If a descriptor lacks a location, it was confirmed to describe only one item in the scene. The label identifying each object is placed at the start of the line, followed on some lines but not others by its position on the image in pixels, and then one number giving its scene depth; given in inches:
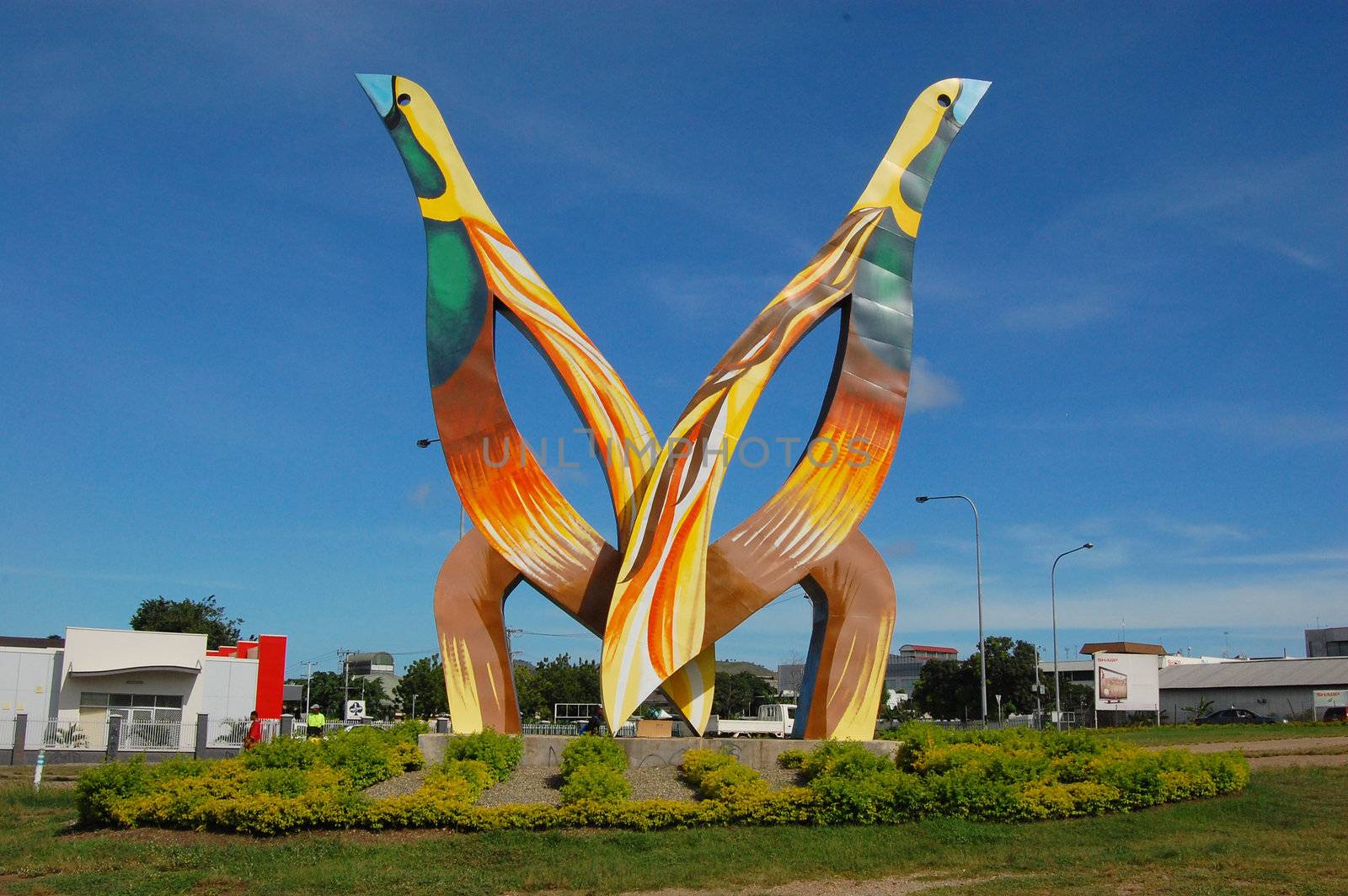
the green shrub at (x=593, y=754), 642.8
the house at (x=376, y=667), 4751.5
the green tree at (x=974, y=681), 2363.4
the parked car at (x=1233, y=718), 1751.8
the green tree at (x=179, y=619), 2942.9
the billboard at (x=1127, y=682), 1865.2
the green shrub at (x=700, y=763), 627.8
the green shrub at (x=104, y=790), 592.4
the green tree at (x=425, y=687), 2834.6
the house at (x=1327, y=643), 3508.9
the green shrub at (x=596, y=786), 577.6
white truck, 1672.6
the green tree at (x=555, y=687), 2770.7
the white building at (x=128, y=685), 1378.0
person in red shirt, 734.1
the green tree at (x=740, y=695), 3560.5
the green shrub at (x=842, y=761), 602.2
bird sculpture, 751.7
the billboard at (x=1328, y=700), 1876.2
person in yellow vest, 880.8
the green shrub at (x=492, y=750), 657.6
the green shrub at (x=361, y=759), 636.1
